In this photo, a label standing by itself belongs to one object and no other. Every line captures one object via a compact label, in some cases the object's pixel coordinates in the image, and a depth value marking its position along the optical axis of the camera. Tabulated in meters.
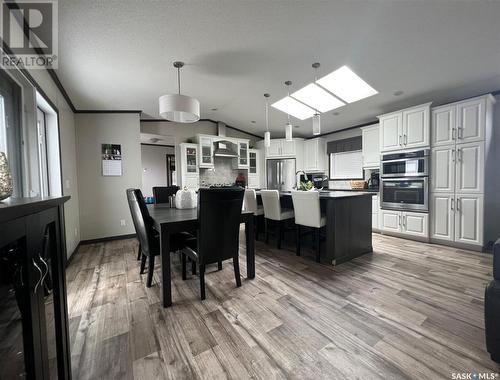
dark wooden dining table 1.75
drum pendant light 2.11
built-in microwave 3.44
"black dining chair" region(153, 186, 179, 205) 3.39
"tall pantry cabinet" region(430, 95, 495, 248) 2.96
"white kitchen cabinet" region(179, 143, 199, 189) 4.69
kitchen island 2.58
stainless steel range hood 5.07
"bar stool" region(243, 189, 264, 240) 3.39
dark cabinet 0.61
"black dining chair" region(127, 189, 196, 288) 1.97
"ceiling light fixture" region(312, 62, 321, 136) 2.71
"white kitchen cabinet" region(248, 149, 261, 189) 5.75
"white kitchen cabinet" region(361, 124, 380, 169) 4.27
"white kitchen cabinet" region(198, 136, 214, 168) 4.82
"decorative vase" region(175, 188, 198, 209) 2.57
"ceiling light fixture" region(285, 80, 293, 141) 3.16
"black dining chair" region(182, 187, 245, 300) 1.80
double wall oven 3.44
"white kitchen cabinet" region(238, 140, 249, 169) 5.46
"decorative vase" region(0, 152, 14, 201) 0.71
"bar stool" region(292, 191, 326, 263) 2.58
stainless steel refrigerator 5.82
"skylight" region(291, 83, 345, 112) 3.48
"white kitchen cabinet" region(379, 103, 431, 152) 3.42
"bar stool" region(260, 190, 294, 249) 3.07
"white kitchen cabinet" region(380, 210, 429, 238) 3.48
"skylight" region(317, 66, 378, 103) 2.99
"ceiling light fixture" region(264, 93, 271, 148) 3.53
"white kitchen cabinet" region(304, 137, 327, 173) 5.64
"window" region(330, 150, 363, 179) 5.06
